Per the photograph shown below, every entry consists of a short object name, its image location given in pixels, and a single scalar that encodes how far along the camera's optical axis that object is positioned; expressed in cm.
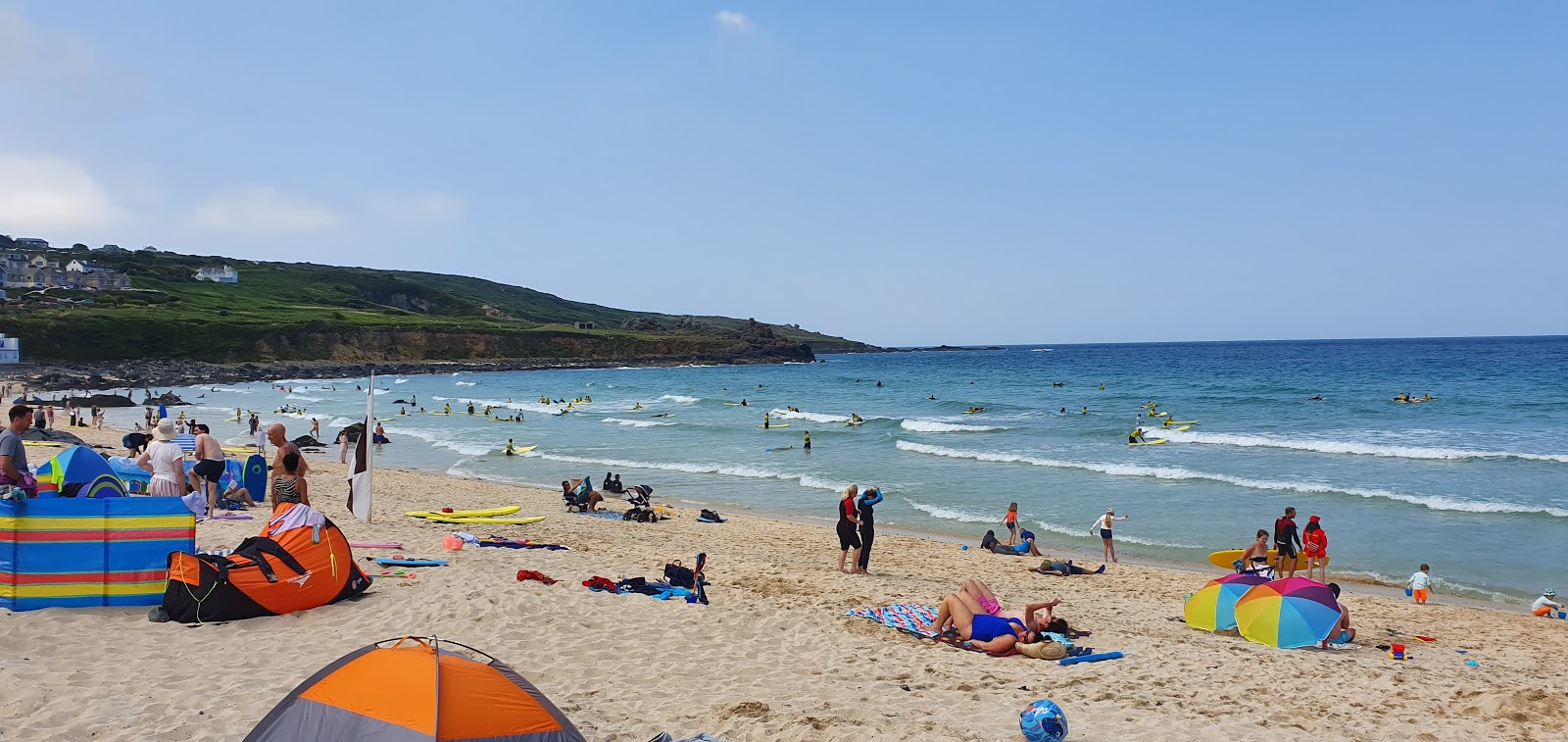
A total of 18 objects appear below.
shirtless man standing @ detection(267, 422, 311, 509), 938
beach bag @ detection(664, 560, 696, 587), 1088
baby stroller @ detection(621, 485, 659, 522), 1825
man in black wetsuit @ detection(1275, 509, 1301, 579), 1380
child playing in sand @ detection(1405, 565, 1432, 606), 1293
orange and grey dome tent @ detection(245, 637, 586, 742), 477
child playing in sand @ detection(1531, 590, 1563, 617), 1216
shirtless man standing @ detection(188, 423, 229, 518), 1236
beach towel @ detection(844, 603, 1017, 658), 930
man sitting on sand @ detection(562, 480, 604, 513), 1911
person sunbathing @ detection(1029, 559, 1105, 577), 1434
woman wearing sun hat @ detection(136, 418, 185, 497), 1032
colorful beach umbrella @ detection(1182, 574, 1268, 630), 1020
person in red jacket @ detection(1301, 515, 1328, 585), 1390
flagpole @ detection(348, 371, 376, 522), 1234
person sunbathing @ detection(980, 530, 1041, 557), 1583
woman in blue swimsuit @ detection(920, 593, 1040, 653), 870
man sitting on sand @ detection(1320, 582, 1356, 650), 965
